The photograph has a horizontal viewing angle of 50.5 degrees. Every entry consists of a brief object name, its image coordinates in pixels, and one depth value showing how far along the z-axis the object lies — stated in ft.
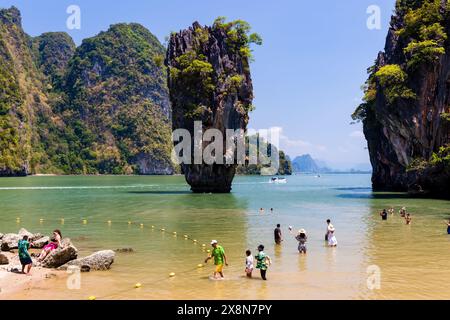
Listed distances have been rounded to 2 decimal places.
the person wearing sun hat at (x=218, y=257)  65.10
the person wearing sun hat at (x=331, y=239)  95.04
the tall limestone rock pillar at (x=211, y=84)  276.62
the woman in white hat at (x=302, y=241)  86.99
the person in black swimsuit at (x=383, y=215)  140.93
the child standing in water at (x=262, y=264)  65.31
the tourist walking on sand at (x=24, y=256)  67.56
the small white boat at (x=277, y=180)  550.69
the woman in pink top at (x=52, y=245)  77.78
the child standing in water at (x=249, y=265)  66.74
